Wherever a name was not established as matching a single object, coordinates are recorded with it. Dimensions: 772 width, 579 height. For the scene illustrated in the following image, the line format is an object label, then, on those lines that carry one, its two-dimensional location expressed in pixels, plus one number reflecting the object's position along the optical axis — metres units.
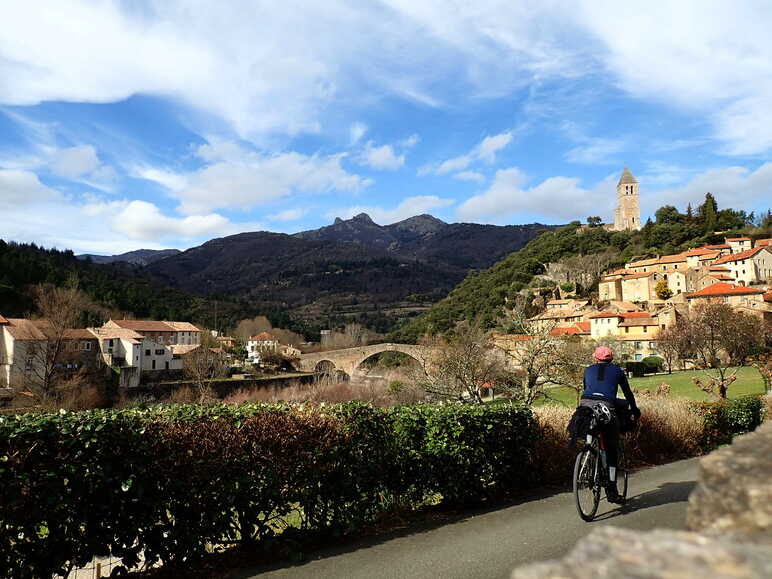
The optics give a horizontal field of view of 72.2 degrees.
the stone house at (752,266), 75.06
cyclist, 6.20
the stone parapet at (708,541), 1.02
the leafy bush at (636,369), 51.66
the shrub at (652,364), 53.72
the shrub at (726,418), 11.23
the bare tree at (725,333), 41.03
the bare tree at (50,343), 40.97
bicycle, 5.85
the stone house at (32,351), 43.56
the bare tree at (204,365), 54.04
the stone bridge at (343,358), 69.81
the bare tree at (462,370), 18.45
